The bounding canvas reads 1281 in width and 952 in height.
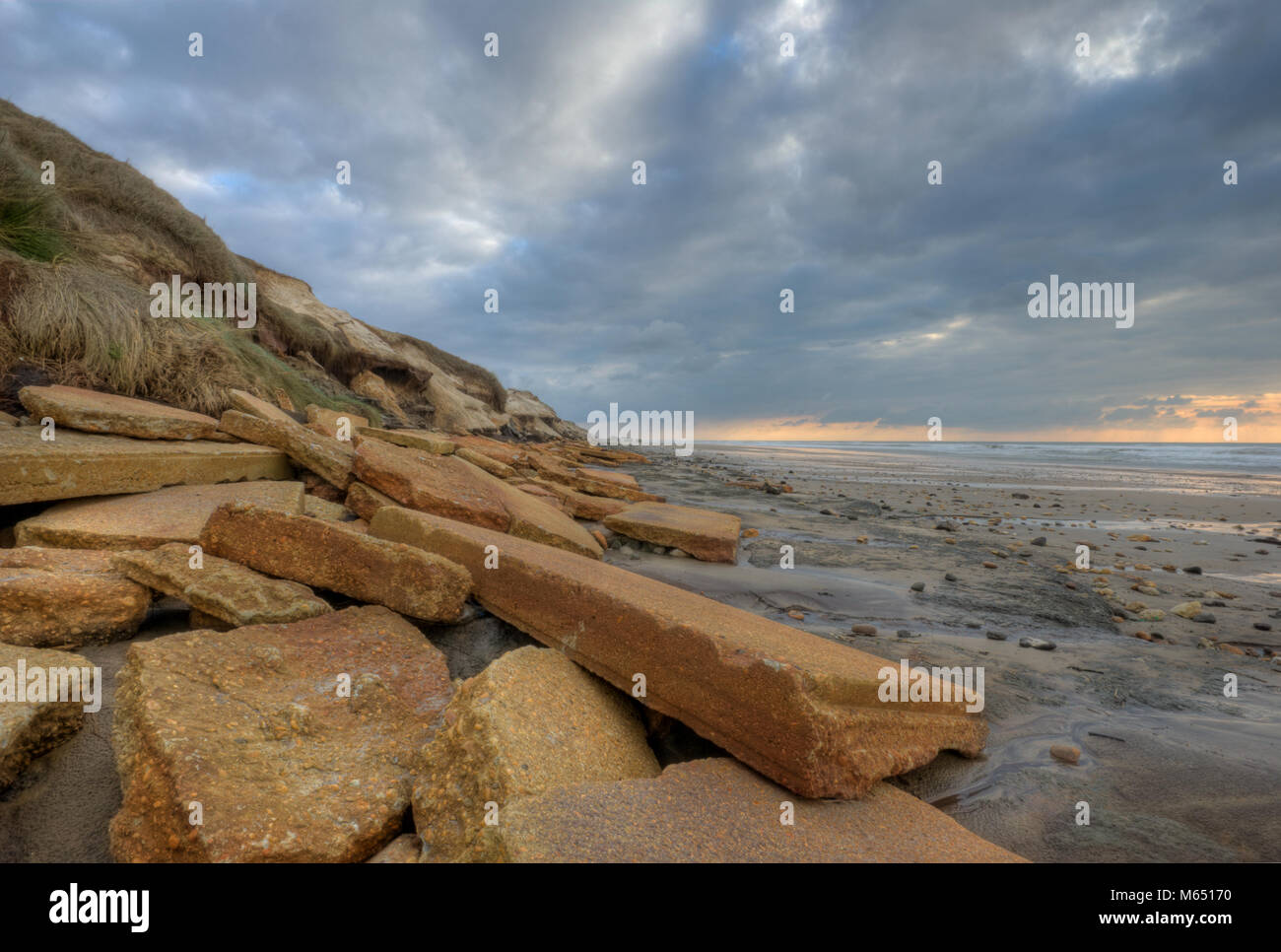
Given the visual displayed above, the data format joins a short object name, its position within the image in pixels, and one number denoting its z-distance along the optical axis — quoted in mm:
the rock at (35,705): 1410
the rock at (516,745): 1318
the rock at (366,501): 3250
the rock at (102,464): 2619
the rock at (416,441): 5953
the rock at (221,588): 2029
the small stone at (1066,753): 2024
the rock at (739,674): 1585
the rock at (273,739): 1238
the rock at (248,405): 4405
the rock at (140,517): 2445
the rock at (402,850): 1283
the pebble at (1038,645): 3102
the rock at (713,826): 1225
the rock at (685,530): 4500
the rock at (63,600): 1858
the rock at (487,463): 6012
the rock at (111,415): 3178
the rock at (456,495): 3276
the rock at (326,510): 3240
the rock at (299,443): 3723
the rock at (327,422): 5582
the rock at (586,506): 5406
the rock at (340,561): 2258
